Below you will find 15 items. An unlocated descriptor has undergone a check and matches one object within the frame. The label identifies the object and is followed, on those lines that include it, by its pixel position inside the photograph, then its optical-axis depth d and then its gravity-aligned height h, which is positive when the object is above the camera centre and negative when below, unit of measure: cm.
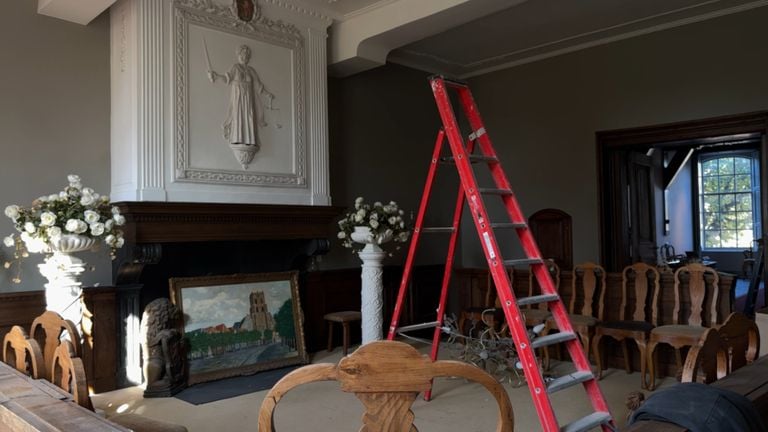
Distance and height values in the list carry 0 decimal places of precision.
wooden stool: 601 -94
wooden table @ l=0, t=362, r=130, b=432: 161 -53
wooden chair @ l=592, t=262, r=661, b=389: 502 -87
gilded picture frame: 522 -86
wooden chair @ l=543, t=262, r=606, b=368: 545 -70
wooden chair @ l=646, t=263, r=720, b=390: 467 -88
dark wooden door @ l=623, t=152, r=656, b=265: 769 +16
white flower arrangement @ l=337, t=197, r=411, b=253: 568 +4
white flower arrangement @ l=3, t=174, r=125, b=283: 397 +10
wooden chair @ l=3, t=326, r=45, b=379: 238 -50
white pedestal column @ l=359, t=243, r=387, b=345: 566 -63
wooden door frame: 614 +95
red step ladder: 292 -28
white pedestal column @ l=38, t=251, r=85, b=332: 412 -33
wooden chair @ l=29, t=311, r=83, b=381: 246 -43
